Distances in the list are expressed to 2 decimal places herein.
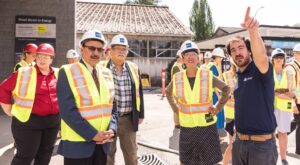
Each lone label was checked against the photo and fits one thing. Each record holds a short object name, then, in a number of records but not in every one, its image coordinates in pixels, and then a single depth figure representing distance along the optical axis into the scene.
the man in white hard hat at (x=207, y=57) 8.27
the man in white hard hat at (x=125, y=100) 4.14
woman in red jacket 3.94
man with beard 2.94
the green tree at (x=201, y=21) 53.28
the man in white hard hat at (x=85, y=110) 2.90
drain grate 5.42
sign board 9.48
